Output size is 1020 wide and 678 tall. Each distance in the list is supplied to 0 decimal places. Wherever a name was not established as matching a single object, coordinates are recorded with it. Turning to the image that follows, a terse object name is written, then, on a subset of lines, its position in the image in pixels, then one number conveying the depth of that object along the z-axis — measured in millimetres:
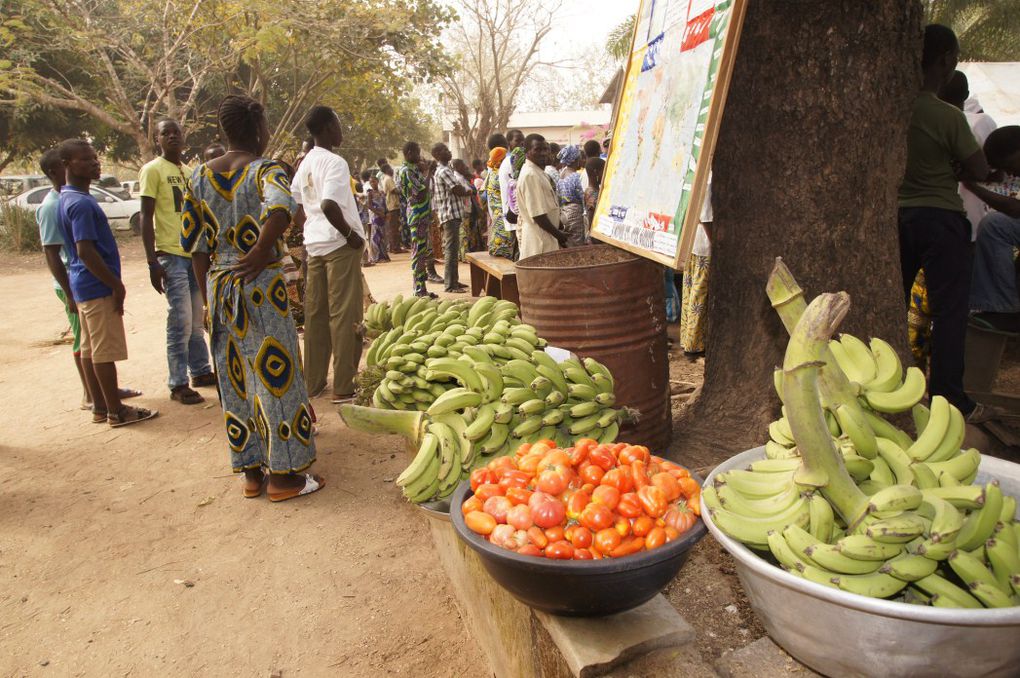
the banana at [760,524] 1449
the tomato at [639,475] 1834
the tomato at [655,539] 1645
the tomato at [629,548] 1627
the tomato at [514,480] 1914
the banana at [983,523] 1351
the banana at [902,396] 1570
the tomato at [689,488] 1850
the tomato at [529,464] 1995
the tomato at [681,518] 1710
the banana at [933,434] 1585
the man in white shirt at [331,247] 5129
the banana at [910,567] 1271
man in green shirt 3646
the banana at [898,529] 1258
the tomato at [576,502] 1746
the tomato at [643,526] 1689
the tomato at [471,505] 1865
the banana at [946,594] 1273
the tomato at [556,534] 1686
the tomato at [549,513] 1711
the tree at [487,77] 22312
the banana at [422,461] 2262
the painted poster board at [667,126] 2686
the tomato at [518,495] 1816
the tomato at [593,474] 1881
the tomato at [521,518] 1714
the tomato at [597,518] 1680
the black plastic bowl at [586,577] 1576
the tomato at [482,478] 1990
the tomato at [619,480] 1823
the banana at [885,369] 1635
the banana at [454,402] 2477
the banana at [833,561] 1300
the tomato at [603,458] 1934
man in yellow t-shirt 5578
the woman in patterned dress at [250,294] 3736
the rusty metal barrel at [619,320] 3541
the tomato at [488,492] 1894
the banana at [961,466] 1529
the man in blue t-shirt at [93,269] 4898
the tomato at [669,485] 1795
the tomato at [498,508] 1778
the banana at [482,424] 2350
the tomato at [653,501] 1731
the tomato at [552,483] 1817
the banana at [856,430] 1451
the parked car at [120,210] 20094
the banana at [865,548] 1277
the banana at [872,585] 1272
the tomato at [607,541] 1628
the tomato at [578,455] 1971
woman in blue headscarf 8328
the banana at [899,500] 1310
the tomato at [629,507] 1729
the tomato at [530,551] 1648
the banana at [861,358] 1669
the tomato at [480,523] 1758
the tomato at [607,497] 1739
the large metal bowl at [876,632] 1176
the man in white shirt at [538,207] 6156
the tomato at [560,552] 1634
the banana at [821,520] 1396
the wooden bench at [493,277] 7133
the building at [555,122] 38875
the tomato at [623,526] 1670
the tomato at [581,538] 1656
